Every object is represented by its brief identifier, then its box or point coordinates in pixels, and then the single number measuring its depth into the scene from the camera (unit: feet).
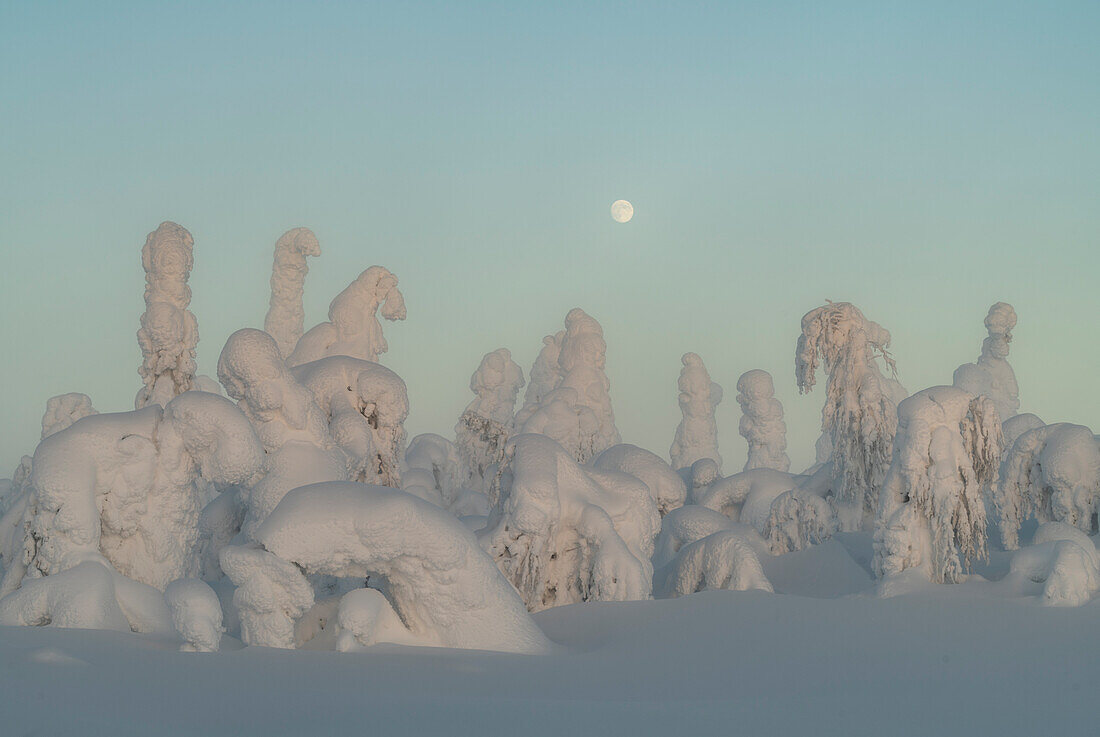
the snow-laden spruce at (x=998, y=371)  95.45
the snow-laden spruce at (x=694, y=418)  121.29
